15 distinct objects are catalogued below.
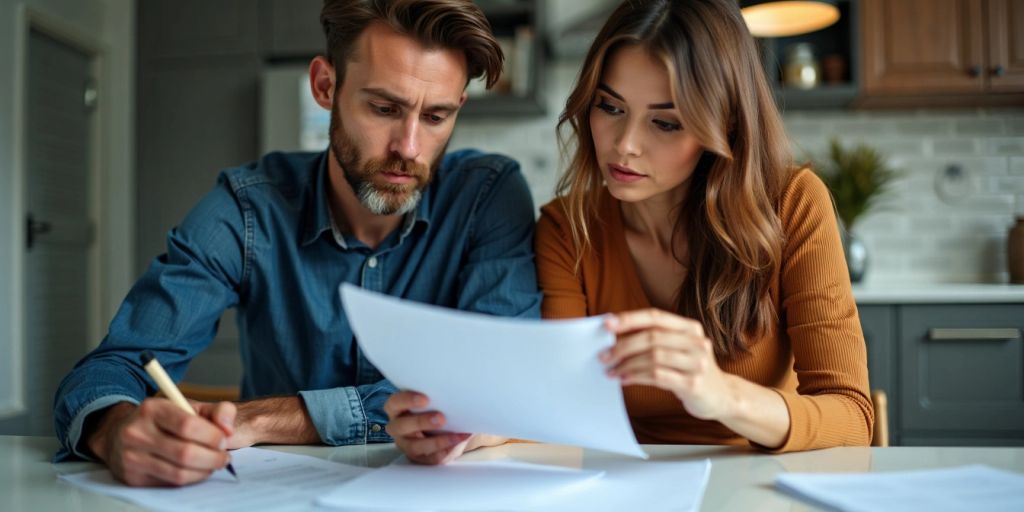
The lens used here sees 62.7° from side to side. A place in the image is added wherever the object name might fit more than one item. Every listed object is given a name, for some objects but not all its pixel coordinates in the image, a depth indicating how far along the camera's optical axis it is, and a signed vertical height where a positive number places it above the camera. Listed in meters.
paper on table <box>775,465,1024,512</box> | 0.79 -0.23
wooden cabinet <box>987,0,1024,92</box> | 3.23 +0.84
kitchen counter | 2.85 -0.11
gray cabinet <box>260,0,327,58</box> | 3.89 +1.12
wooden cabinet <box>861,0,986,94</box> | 3.26 +0.84
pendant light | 2.34 +0.71
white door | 3.83 +0.24
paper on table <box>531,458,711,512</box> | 0.80 -0.23
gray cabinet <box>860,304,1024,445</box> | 2.86 -0.37
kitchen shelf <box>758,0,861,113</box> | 3.27 +0.82
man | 1.41 +0.08
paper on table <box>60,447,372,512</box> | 0.83 -0.23
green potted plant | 3.43 +0.34
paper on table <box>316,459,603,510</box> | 0.82 -0.23
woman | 1.31 +0.07
